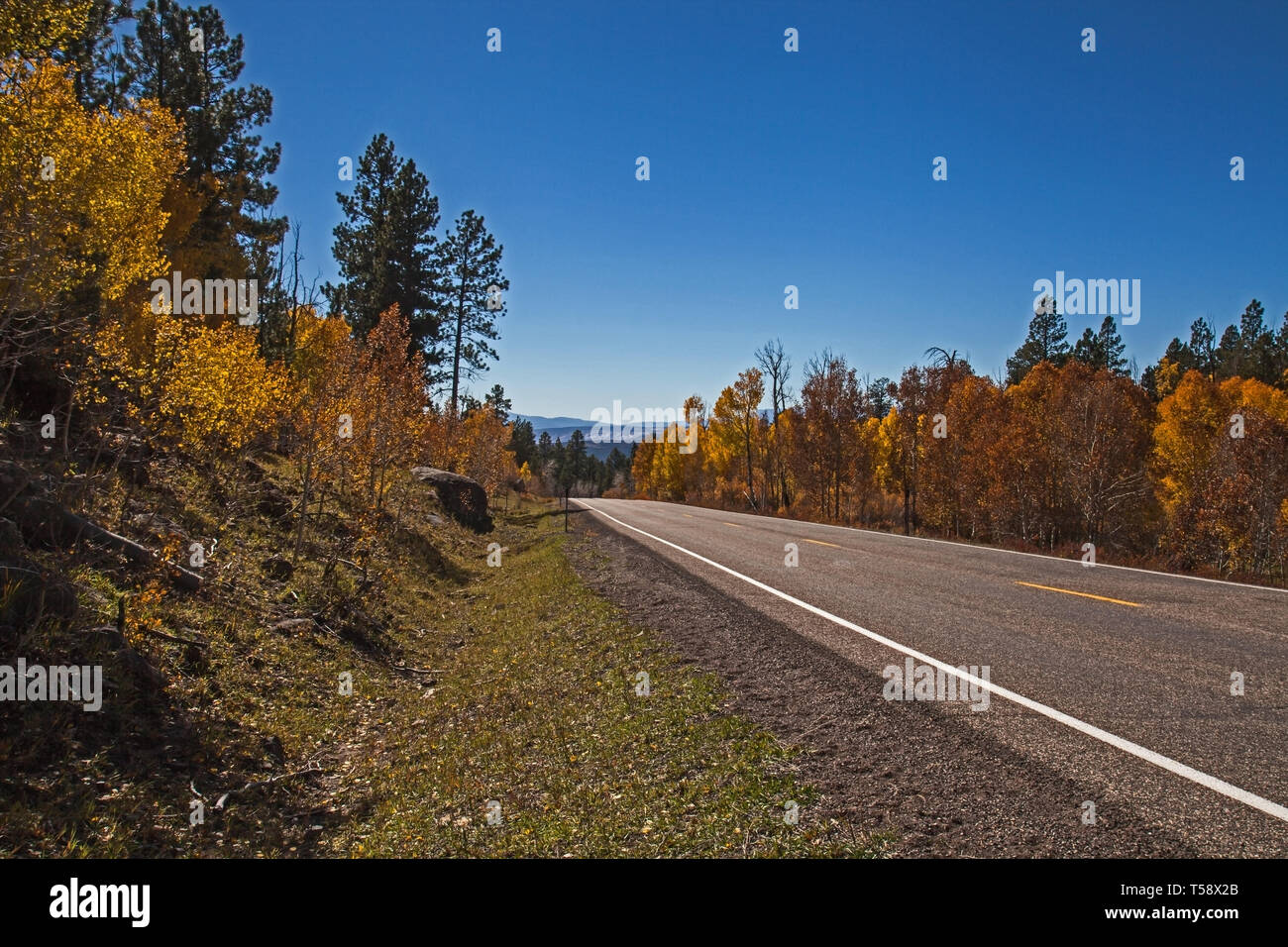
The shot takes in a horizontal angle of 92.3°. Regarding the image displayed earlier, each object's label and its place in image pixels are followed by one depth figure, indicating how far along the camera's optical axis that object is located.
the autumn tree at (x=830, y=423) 44.66
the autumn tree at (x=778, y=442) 50.97
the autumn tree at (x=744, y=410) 52.81
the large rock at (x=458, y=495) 26.69
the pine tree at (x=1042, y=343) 64.50
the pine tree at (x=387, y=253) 33.97
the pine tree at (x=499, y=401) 61.62
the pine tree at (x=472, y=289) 40.88
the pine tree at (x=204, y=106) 22.58
